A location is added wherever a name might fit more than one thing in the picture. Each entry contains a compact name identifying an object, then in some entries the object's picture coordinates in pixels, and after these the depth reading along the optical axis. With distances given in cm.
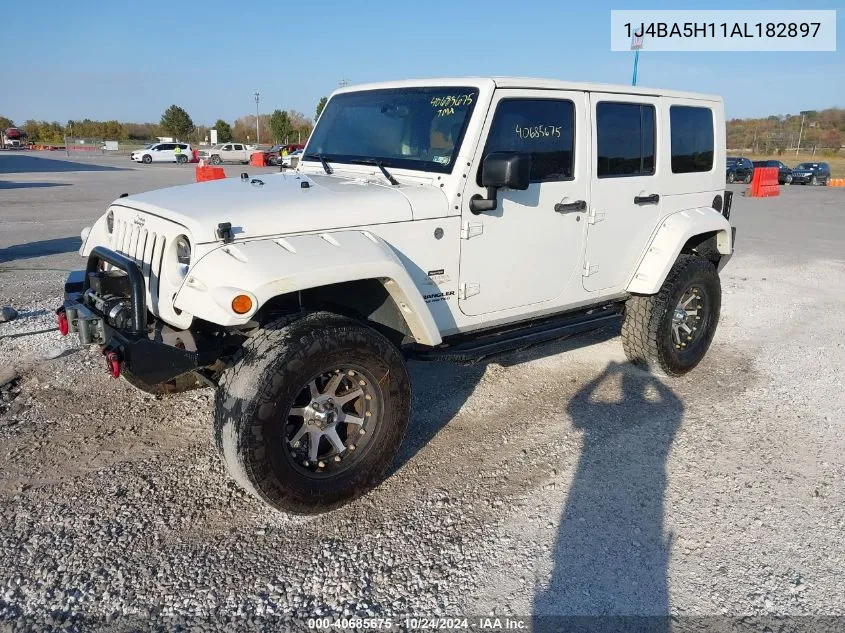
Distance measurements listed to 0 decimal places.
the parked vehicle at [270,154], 3579
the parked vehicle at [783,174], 3174
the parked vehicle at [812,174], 3112
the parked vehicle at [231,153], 4553
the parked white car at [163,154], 4194
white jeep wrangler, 308
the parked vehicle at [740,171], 3069
